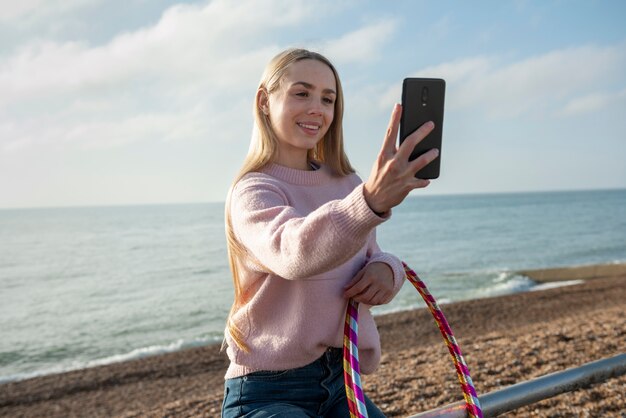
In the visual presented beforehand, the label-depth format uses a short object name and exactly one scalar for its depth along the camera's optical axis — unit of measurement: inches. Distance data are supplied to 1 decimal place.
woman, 76.5
